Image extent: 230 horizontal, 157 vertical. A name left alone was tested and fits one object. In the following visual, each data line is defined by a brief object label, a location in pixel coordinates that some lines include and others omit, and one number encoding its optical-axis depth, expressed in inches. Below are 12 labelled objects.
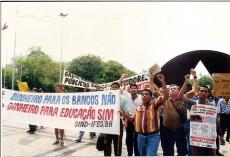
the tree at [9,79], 1021.4
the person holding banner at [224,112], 227.2
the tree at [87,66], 993.0
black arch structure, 175.7
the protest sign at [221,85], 171.2
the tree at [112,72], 905.1
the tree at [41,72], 939.0
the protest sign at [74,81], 240.4
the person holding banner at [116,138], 156.4
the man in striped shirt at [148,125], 141.7
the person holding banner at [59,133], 196.1
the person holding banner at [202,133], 140.1
